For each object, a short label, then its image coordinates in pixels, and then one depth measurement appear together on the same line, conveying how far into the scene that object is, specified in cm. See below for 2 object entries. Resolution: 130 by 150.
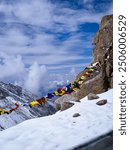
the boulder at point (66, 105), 1554
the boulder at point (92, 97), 1585
